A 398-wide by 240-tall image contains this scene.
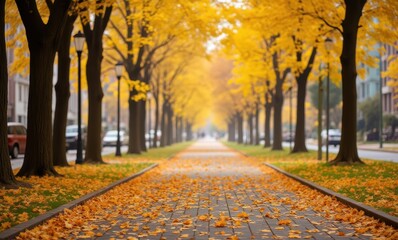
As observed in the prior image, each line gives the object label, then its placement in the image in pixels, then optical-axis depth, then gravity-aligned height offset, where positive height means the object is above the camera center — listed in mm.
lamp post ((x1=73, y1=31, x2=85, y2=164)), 22812 +2106
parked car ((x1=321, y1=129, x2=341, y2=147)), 57562 -466
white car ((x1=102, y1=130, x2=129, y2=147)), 60781 -575
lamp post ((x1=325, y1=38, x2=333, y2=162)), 24641 +3333
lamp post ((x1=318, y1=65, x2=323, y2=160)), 26767 +405
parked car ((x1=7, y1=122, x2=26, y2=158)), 33000 -262
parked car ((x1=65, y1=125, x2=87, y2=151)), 44281 -417
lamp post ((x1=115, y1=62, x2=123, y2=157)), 30797 +3013
